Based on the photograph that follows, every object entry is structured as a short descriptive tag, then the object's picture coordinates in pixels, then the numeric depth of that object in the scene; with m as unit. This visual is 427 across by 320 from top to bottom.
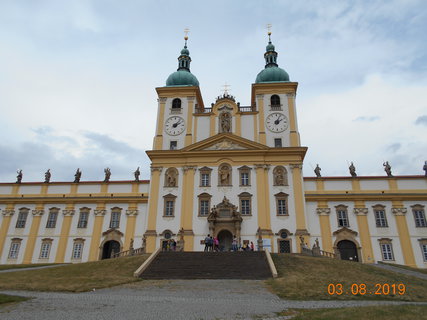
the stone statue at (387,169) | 36.30
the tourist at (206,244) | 27.09
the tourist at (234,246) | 27.69
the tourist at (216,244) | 28.48
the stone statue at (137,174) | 39.82
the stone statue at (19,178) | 41.57
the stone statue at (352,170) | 36.85
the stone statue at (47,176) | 40.97
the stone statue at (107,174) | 40.22
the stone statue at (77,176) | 40.53
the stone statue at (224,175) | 34.09
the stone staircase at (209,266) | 19.36
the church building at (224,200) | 32.41
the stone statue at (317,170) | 37.47
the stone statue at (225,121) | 37.12
